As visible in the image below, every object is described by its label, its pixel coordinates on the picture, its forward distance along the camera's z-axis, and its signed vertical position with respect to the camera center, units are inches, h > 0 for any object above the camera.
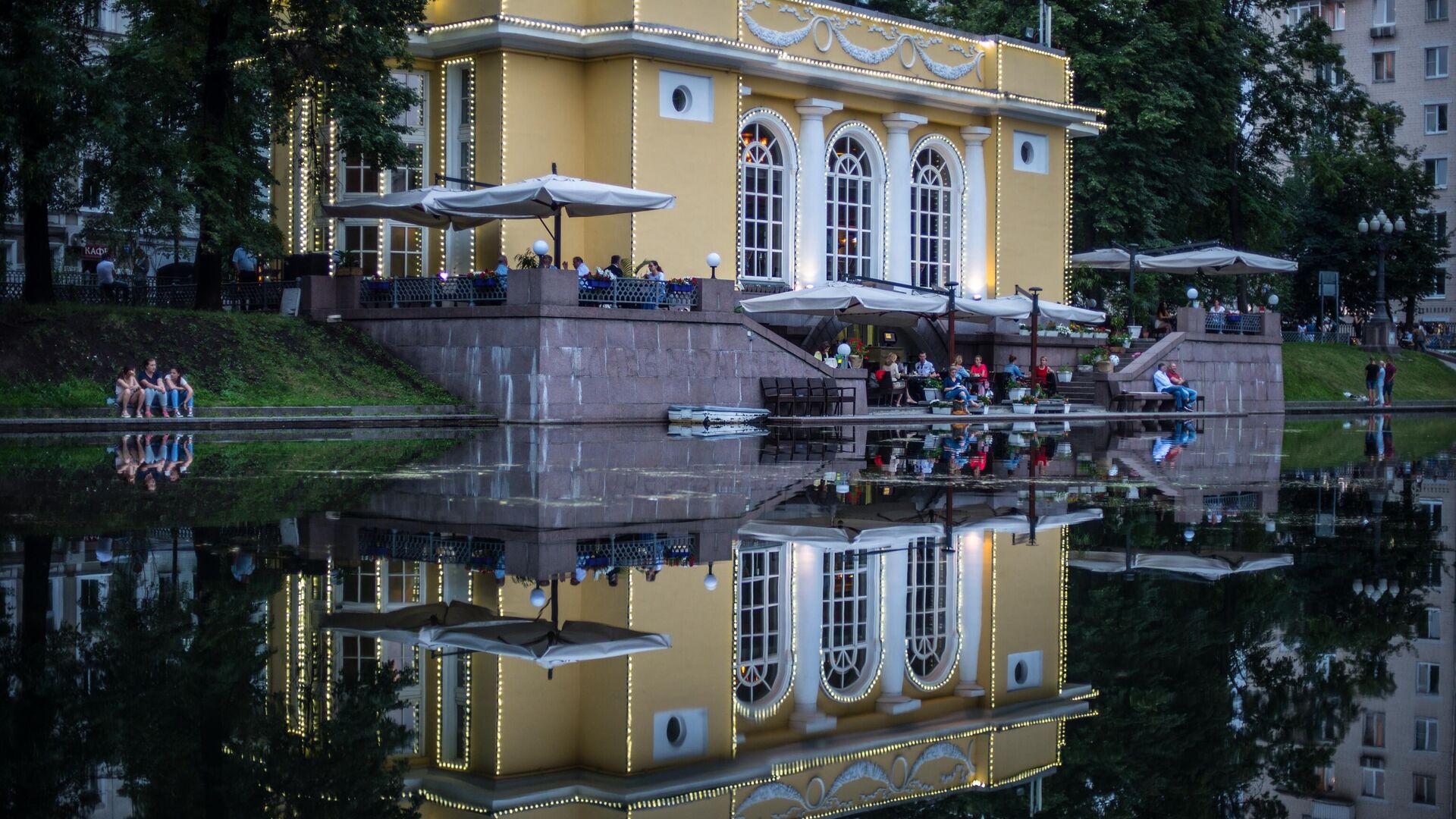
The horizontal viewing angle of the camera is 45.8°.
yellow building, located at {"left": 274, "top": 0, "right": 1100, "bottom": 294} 1423.5 +236.5
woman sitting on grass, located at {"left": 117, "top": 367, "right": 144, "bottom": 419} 1058.1 +3.0
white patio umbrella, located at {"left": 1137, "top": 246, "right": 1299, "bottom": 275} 1804.9 +145.9
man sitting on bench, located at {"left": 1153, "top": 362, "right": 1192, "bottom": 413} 1684.3 +11.5
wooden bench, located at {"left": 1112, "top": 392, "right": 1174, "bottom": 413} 1658.5 -0.5
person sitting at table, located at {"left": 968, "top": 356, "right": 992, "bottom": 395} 1549.0 +23.0
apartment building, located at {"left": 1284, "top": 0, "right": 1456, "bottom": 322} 3383.4 +661.2
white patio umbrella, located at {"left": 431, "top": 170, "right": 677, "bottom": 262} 1207.6 +141.4
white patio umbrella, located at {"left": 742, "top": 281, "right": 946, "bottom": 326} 1411.2 +80.6
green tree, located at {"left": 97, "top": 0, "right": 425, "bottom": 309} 1183.6 +225.6
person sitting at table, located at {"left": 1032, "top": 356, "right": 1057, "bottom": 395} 1627.7 +20.9
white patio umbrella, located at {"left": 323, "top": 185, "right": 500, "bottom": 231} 1289.4 +144.1
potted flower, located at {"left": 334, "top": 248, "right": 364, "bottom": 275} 1362.0 +109.6
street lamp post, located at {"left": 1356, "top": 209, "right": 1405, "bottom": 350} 2252.7 +143.2
